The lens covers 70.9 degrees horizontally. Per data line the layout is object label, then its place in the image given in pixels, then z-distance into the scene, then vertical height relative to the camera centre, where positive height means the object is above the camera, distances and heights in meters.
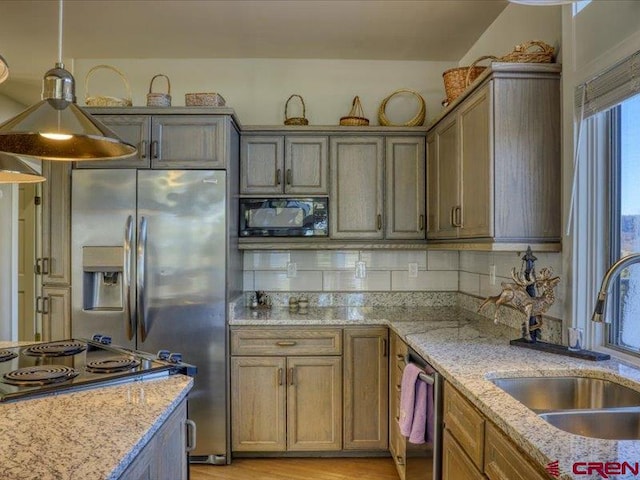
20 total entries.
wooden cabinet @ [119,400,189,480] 1.11 -0.61
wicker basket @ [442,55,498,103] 2.45 +0.93
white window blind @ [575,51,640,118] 1.55 +0.58
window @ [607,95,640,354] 1.75 +0.10
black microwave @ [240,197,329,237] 3.07 +0.16
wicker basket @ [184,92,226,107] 2.89 +0.90
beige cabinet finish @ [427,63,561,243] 2.01 +0.40
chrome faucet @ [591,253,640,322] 1.41 -0.12
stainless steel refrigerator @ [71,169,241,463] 2.77 -0.14
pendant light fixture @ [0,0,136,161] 1.20 +0.31
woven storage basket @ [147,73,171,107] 2.87 +0.90
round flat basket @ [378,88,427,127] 3.22 +0.93
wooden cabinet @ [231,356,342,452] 2.82 -1.03
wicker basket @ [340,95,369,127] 3.15 +0.85
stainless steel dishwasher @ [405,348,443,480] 1.81 -0.89
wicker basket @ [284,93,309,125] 3.17 +0.85
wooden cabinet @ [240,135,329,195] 3.12 +0.56
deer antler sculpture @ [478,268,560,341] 1.97 -0.25
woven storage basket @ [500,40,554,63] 2.05 +0.86
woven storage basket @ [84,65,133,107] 2.90 +0.90
